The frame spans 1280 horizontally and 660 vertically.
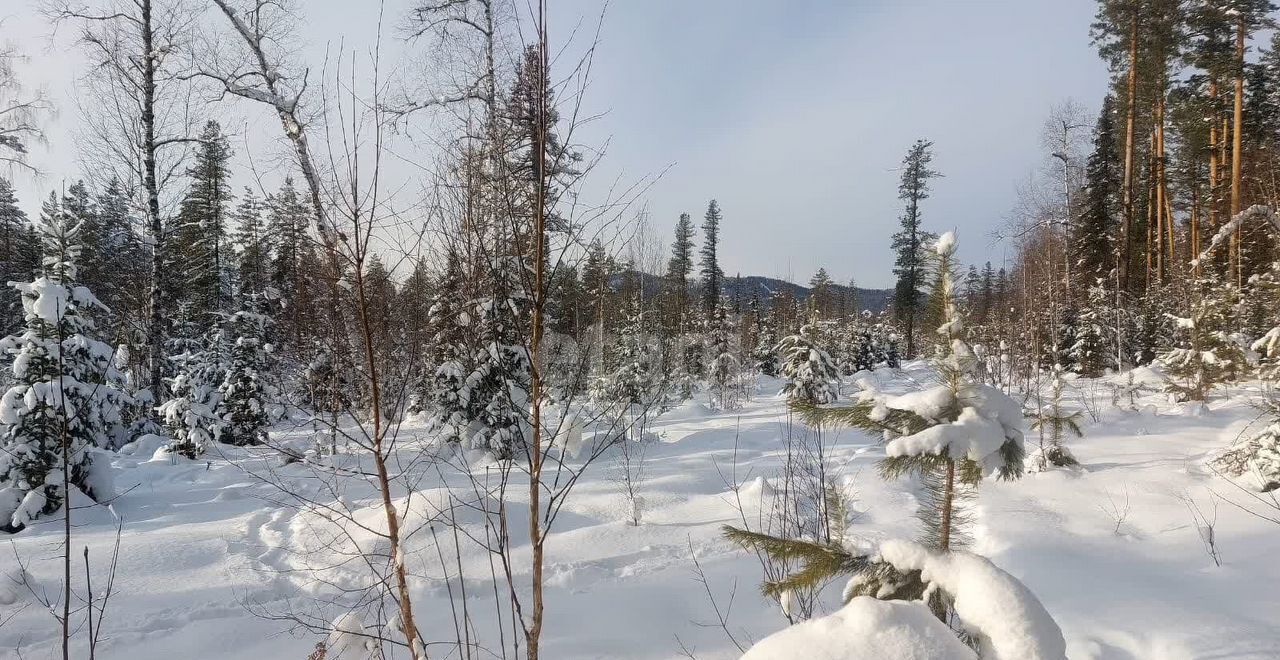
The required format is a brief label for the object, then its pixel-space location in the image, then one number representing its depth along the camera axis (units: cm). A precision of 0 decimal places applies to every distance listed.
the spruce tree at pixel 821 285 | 3244
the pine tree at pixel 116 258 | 1231
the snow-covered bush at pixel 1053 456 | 571
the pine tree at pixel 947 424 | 142
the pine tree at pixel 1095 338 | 1420
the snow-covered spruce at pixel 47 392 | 533
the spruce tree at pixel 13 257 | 1609
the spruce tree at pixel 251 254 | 1371
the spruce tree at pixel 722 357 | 1825
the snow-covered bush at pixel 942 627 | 117
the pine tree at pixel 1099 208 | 1761
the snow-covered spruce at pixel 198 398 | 905
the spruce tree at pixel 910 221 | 2772
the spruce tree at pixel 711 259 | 3922
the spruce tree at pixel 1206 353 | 835
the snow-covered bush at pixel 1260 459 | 443
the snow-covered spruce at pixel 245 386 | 1179
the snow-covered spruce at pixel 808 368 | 1223
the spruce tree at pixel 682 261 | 3500
